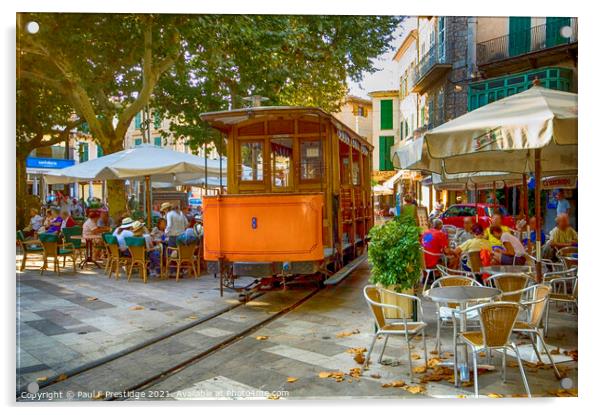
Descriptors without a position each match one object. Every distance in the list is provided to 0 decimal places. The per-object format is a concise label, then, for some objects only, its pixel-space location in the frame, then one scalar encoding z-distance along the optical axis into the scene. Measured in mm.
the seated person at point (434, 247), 7543
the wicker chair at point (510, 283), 5078
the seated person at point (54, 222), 10266
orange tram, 6688
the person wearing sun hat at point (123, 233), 9094
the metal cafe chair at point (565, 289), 5332
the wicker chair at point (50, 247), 9008
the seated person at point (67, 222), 10625
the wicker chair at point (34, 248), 8398
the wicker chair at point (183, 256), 9094
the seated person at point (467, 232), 8375
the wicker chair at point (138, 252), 8711
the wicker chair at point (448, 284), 4852
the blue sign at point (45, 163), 6432
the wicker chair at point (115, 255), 9109
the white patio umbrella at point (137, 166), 9438
